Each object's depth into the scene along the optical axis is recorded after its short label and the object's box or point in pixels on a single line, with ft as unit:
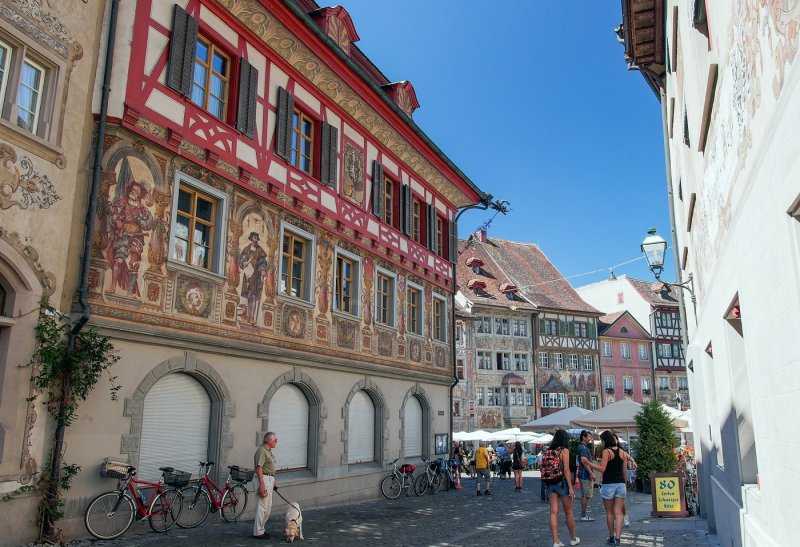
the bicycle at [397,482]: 57.11
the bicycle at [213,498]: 35.55
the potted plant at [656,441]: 57.21
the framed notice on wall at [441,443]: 68.90
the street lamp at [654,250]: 41.32
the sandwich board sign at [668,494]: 42.32
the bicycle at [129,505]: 30.60
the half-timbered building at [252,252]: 34.32
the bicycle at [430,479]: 61.62
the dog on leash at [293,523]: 32.57
